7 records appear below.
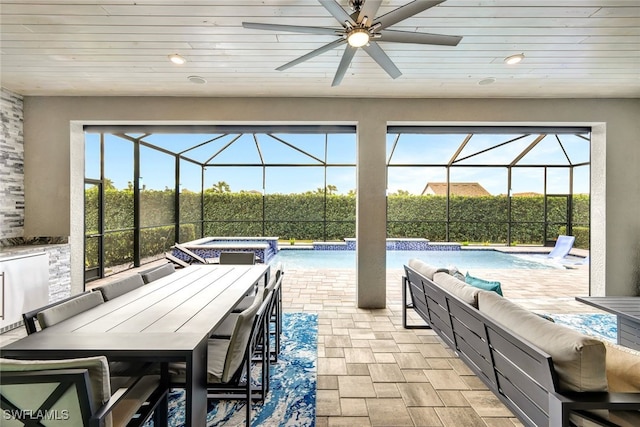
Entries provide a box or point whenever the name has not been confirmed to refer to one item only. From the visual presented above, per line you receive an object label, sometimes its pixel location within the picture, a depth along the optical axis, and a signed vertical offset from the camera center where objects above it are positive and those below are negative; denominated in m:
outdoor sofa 1.17 -0.70
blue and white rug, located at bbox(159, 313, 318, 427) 1.92 -1.35
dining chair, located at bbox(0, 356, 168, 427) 1.01 -0.63
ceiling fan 1.90 +1.30
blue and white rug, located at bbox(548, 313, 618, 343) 3.33 -1.35
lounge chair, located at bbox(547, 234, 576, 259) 8.41 -0.98
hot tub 7.33 -0.93
